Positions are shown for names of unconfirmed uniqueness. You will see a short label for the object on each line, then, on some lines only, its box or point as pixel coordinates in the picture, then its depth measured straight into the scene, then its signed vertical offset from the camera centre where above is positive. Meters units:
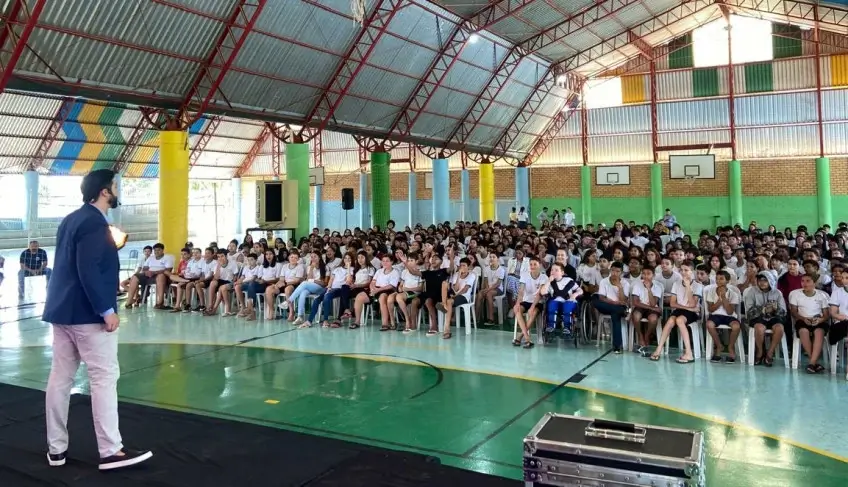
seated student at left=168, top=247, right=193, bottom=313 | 10.96 -0.27
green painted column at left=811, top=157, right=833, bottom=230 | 22.59 +2.10
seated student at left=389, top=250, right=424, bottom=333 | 8.93 -0.45
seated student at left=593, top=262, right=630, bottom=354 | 7.43 -0.54
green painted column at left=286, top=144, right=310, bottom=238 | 17.16 +2.41
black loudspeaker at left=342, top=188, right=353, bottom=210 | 18.94 +1.78
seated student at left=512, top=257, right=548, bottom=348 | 7.75 -0.53
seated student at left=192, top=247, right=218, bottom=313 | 10.88 -0.24
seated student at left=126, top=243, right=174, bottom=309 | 11.37 -0.21
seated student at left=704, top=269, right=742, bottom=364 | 6.83 -0.65
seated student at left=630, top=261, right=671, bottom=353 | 7.31 -0.57
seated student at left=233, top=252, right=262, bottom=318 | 10.32 -0.30
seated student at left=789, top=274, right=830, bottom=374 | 6.33 -0.67
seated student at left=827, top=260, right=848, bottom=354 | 6.19 -0.60
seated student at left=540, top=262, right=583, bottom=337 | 7.49 -0.50
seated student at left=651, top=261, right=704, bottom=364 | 6.91 -0.65
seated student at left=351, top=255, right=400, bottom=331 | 9.07 -0.45
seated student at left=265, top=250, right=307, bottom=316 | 9.86 -0.31
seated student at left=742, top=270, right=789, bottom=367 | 6.60 -0.65
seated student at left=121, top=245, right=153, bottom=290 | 11.72 +0.17
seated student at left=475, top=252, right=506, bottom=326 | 9.55 -0.43
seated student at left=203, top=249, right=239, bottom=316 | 10.47 -0.34
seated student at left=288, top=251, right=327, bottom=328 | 9.59 -0.42
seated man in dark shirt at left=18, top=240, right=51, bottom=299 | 11.95 +0.03
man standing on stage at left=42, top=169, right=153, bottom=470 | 3.58 -0.32
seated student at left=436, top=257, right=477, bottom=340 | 8.47 -0.47
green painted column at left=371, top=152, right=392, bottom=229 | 20.75 +2.21
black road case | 2.56 -0.84
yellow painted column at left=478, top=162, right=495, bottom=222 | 26.53 +2.66
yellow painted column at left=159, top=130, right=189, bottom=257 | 14.17 +1.54
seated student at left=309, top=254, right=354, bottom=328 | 9.38 -0.45
